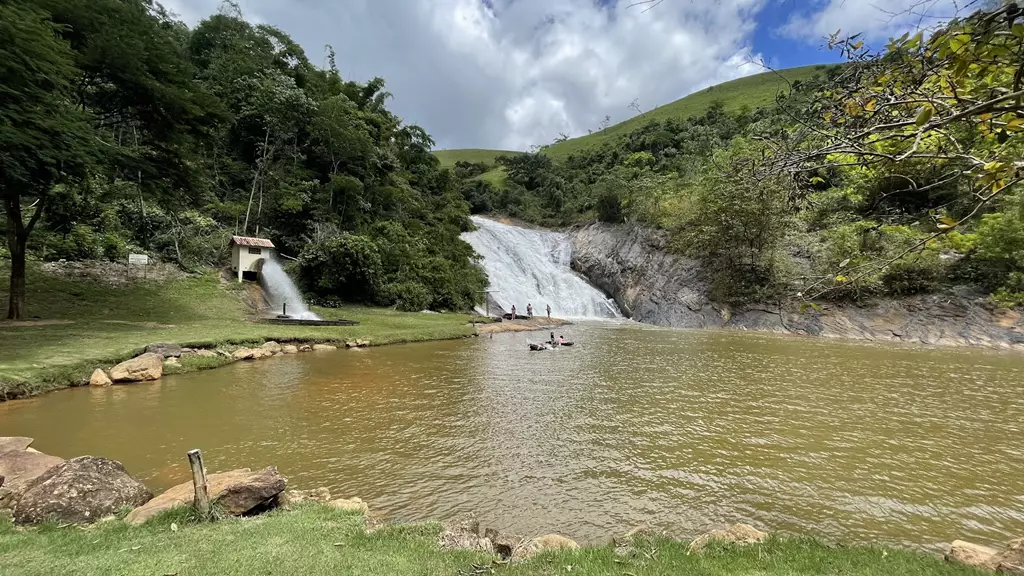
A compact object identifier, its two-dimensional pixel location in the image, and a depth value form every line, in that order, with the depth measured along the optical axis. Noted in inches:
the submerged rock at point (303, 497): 218.7
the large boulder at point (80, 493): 185.0
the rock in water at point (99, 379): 433.8
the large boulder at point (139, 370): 452.8
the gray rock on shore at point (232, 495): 192.2
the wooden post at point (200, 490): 185.6
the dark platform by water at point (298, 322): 818.2
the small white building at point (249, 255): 1021.8
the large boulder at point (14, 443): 247.9
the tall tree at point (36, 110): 424.5
